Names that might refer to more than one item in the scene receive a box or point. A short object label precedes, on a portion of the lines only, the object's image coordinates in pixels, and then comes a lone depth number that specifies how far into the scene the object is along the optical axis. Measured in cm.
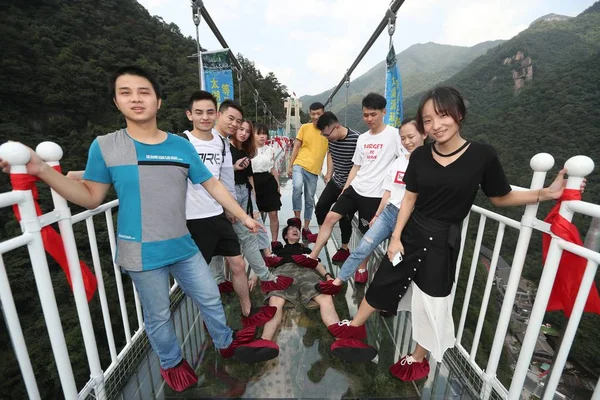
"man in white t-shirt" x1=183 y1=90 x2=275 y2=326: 200
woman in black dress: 139
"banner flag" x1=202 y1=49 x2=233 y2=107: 421
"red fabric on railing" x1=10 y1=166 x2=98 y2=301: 106
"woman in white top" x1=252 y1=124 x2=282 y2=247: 332
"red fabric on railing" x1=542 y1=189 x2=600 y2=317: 118
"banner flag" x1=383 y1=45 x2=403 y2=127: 360
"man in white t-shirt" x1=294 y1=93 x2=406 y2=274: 261
